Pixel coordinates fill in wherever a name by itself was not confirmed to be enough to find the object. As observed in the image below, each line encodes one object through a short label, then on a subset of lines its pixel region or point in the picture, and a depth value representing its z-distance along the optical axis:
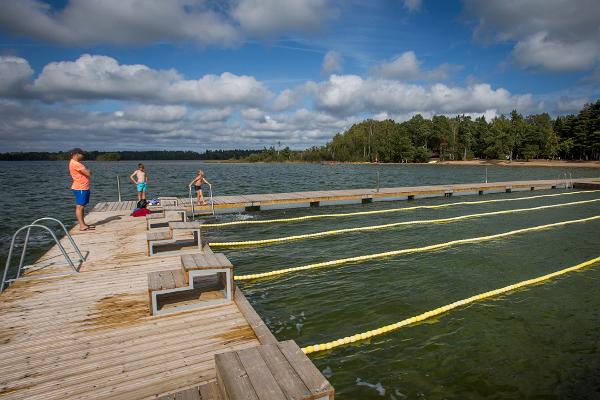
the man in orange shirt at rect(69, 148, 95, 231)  8.77
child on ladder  14.69
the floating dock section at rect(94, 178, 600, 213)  16.17
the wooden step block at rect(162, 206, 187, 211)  12.04
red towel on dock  12.65
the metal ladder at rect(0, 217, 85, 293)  5.55
